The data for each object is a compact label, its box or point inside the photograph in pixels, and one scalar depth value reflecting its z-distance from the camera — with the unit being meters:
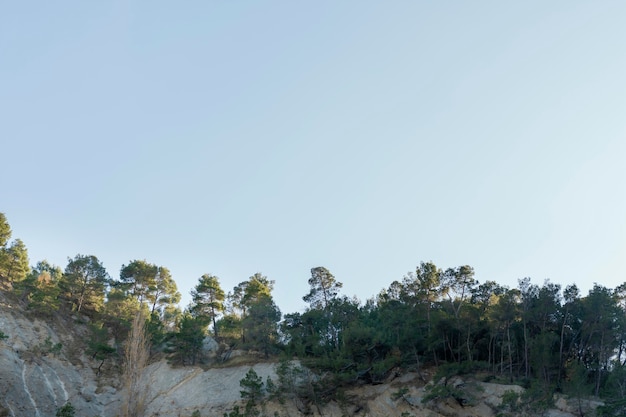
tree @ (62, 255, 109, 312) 65.44
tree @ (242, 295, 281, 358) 56.62
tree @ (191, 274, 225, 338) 64.75
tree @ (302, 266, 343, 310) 62.34
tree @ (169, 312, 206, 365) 56.59
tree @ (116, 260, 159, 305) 69.31
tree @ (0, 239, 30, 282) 62.16
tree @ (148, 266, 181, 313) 69.69
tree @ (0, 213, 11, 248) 64.69
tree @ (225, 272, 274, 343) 64.81
